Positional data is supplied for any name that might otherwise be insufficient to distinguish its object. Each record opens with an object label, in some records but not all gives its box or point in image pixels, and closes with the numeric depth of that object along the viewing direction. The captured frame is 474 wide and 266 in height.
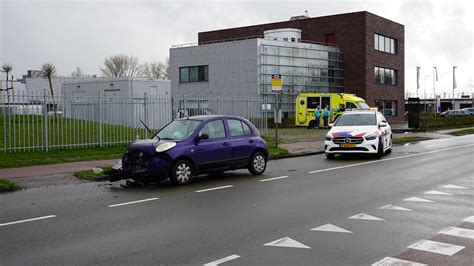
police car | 16.84
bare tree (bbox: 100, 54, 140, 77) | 85.25
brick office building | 46.00
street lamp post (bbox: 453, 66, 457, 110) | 87.87
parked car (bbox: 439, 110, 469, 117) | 73.52
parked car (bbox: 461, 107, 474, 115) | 74.44
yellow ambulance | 35.38
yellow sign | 19.73
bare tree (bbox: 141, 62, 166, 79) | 89.88
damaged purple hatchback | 11.20
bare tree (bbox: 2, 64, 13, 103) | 49.21
